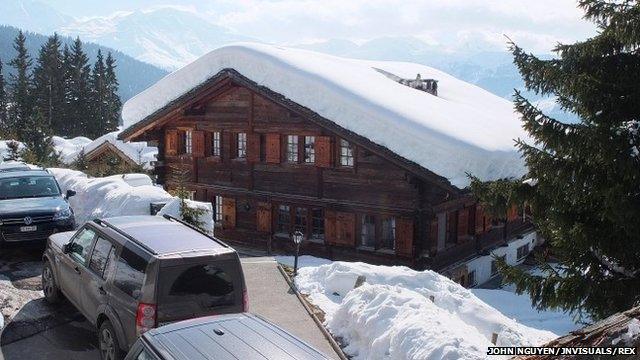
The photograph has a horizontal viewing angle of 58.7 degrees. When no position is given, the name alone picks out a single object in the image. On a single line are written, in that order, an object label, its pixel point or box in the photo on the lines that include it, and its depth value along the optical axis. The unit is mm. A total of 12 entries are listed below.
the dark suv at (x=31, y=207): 12805
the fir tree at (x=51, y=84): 67312
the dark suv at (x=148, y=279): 7113
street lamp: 12422
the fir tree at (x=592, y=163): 8367
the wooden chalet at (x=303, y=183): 18375
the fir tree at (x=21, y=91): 65500
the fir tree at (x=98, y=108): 70062
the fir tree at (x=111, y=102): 70750
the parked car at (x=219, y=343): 4926
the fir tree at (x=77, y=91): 68500
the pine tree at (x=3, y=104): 75562
